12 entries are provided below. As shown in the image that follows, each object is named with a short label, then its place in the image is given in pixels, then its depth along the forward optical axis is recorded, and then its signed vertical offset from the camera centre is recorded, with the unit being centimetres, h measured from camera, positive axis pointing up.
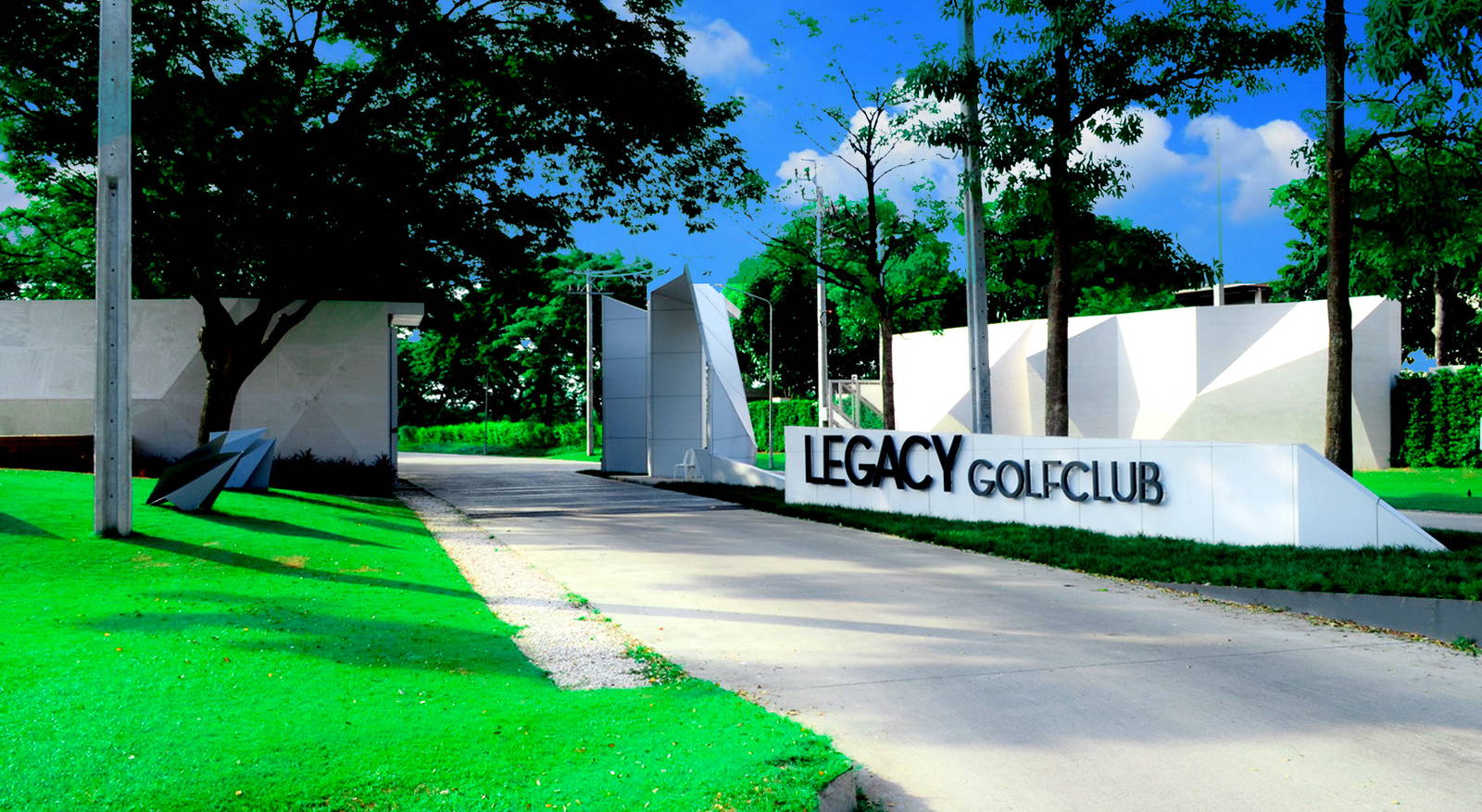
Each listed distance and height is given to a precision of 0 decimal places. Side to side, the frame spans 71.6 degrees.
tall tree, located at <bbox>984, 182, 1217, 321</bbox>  1558 +256
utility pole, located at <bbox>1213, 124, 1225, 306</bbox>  3468 +618
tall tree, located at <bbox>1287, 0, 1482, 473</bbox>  1187 +364
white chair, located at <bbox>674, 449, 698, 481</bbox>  2612 -127
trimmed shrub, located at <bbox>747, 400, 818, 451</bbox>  4501 -3
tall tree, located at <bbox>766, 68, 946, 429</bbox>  2202 +415
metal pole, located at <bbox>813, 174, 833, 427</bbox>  2835 +169
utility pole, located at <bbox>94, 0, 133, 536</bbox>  1034 +174
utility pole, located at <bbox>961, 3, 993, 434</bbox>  1538 +208
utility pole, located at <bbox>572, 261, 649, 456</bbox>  4609 +560
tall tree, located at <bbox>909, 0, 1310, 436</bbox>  1434 +485
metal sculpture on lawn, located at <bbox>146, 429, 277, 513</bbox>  1255 -75
